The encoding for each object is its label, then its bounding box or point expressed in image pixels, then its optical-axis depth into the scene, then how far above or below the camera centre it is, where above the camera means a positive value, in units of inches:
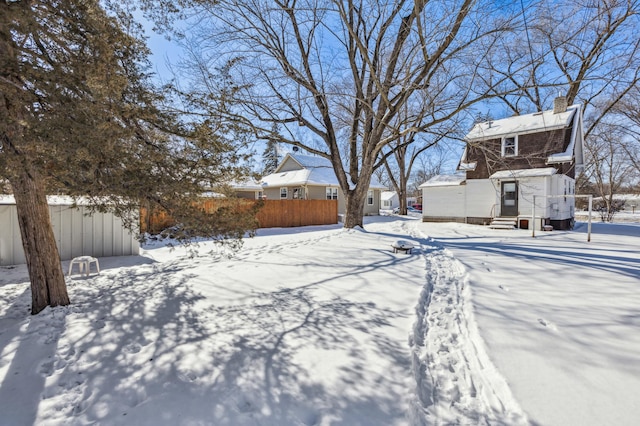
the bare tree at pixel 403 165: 1030.4 +148.5
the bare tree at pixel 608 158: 851.4 +162.7
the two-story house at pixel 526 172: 572.7 +70.8
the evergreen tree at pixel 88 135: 115.2 +30.9
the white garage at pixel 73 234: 266.7 -27.0
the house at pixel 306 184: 880.3 +68.1
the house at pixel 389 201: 2172.7 +41.5
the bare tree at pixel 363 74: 318.7 +173.6
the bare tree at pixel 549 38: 293.6 +177.5
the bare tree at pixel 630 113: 741.8 +240.0
